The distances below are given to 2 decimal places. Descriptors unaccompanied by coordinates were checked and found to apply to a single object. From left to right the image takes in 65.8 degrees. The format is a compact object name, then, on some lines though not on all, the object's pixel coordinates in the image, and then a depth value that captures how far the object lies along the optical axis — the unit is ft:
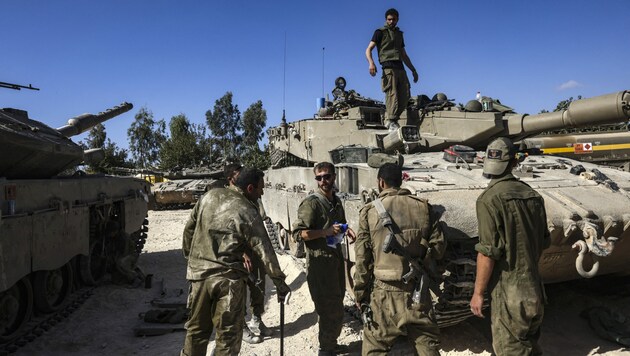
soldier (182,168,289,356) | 12.07
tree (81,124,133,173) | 125.68
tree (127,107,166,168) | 167.12
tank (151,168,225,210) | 69.51
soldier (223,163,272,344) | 17.47
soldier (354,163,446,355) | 11.00
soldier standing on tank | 23.24
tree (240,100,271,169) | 164.04
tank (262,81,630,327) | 13.98
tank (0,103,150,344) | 17.60
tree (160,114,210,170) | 139.95
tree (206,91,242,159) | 168.45
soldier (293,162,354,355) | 14.83
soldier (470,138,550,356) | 10.21
